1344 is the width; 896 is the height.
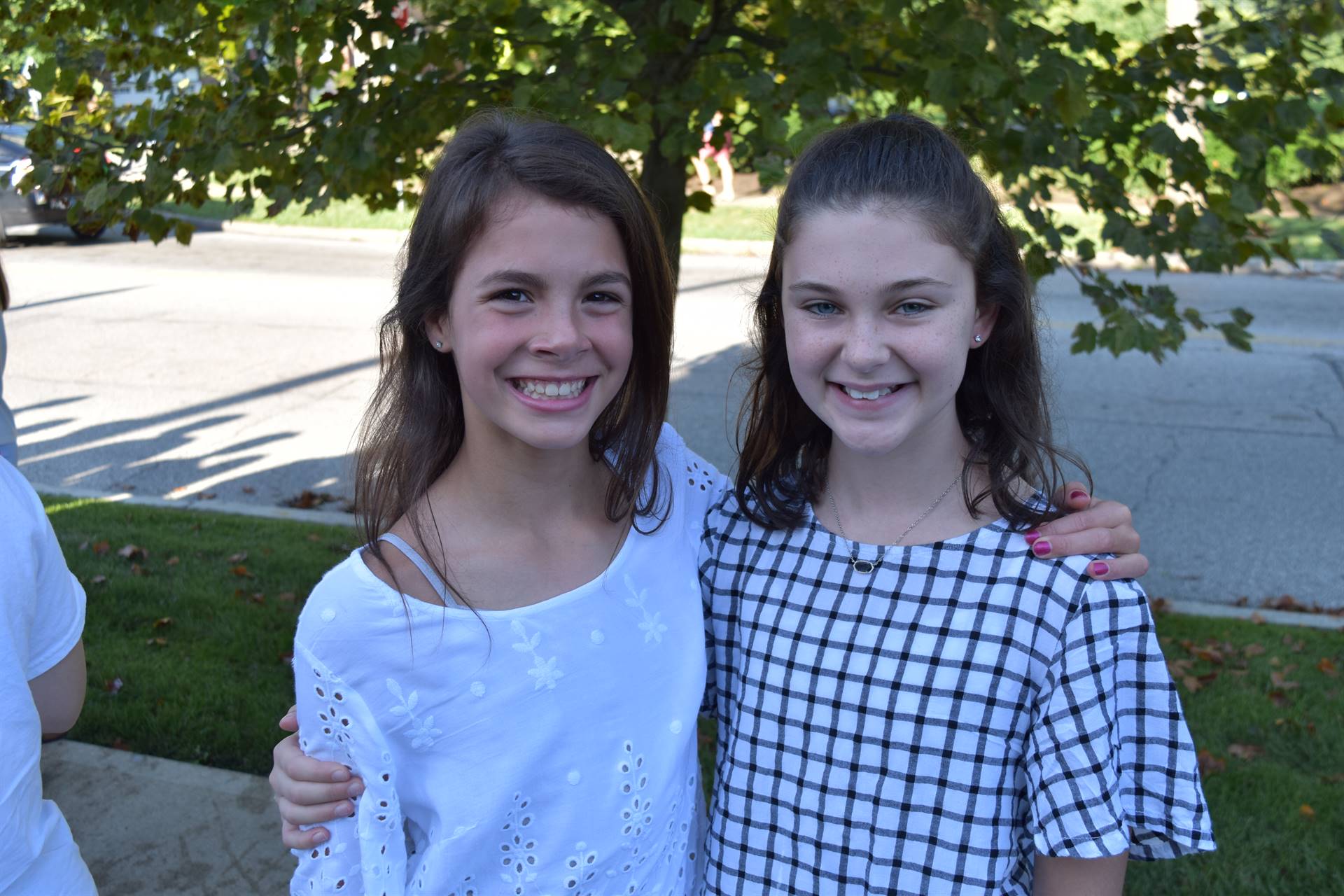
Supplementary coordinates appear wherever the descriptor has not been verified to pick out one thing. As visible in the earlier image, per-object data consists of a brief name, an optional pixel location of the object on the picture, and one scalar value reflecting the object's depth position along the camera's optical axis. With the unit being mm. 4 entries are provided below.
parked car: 13312
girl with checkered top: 1622
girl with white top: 1638
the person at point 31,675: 1773
